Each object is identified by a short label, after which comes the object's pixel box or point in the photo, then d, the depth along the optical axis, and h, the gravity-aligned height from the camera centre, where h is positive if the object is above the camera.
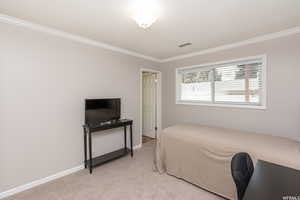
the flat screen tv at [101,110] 2.67 -0.24
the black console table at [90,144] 2.59 -0.85
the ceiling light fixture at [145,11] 1.65 +1.08
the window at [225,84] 2.75 +0.32
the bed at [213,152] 1.76 -0.75
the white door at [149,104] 4.54 -0.20
